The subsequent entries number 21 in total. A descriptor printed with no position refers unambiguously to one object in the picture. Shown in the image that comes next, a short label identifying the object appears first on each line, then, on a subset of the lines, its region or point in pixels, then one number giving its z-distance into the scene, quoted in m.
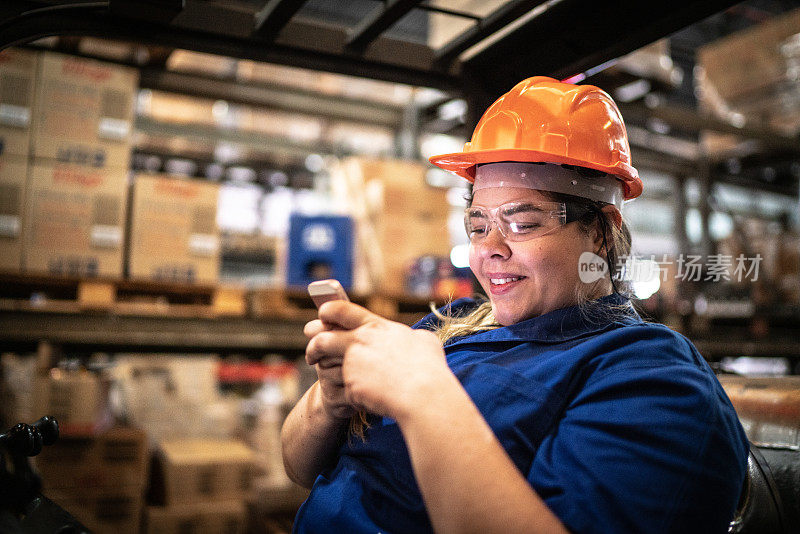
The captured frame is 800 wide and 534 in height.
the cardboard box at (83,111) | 3.58
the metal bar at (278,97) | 4.63
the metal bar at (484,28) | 1.84
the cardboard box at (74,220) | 3.46
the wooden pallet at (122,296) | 3.49
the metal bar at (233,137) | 5.65
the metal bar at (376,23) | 1.87
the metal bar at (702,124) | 5.52
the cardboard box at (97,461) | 3.48
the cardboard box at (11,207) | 3.36
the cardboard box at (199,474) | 3.87
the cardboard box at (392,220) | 4.41
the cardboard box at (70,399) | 3.34
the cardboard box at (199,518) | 3.76
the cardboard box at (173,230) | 3.80
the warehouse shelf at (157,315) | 3.38
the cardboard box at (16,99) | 3.46
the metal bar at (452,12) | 1.95
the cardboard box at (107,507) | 3.54
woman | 1.05
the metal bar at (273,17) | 1.84
